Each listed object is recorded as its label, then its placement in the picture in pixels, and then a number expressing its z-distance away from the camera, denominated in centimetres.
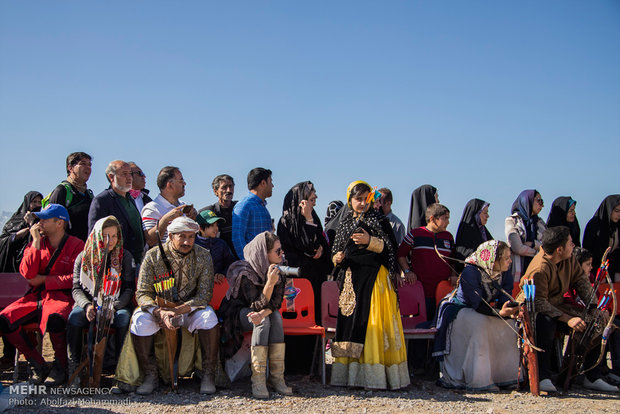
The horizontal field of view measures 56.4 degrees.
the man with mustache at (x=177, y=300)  491
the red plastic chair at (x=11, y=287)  575
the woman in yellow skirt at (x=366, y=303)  529
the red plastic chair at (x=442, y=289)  617
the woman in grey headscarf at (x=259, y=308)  499
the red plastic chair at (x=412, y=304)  615
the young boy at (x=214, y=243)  586
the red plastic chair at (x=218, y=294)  575
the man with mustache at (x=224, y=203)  655
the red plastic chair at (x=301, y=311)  569
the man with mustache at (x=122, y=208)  569
